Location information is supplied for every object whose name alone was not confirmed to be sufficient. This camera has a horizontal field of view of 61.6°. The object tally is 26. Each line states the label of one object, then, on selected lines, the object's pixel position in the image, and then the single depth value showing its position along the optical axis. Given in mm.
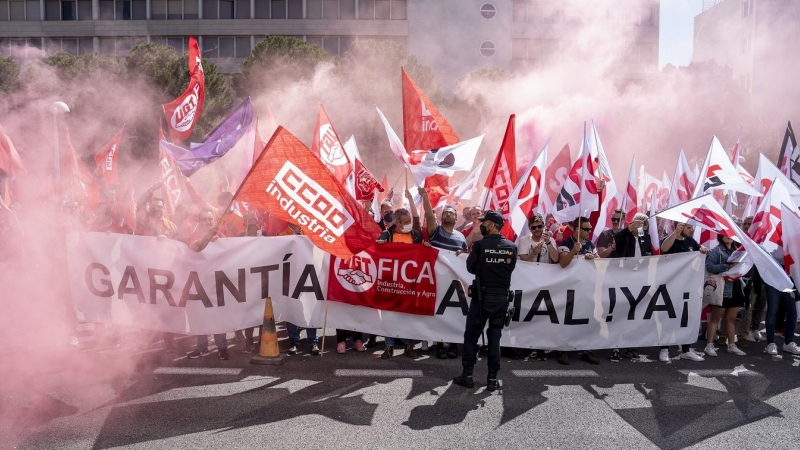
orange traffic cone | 6809
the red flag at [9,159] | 8430
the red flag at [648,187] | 13672
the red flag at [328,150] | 9750
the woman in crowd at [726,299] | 7602
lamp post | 10923
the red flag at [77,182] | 11086
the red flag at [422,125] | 8516
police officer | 6078
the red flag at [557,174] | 9445
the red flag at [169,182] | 9742
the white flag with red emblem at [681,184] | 10147
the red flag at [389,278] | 7254
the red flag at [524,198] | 7727
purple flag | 8508
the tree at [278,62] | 32938
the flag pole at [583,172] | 7345
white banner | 7195
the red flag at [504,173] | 8266
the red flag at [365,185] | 9195
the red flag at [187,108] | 9266
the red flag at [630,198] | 9891
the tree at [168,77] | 30453
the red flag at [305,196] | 6227
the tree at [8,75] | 27250
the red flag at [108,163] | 11086
